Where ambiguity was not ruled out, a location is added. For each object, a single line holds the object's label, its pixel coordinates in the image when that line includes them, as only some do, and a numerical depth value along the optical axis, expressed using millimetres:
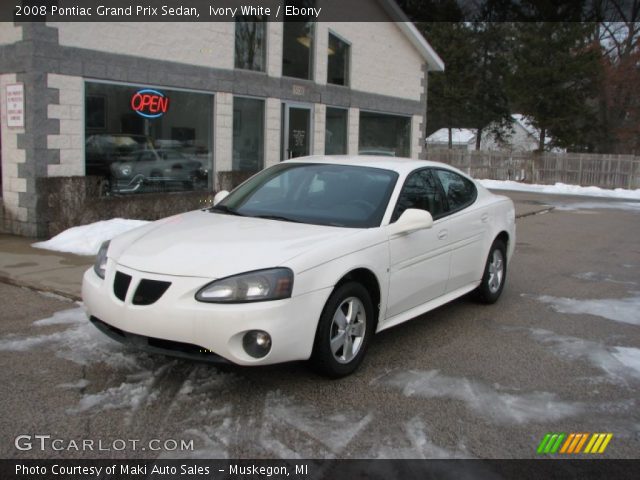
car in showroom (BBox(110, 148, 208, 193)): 11438
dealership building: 10109
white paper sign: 10000
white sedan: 3984
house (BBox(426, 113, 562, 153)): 61084
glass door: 15125
